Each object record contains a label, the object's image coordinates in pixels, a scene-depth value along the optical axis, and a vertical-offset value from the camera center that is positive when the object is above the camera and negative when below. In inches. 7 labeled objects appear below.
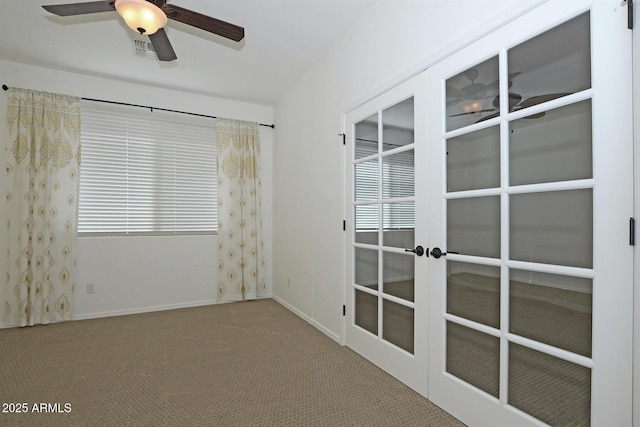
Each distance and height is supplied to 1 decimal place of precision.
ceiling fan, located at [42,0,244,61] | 74.5 +49.8
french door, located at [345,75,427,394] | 82.5 -5.8
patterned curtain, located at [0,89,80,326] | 130.5 +3.7
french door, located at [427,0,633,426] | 48.3 -1.0
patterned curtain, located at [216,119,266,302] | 169.0 +0.6
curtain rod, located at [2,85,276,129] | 144.0 +52.5
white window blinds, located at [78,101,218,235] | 146.6 +20.6
